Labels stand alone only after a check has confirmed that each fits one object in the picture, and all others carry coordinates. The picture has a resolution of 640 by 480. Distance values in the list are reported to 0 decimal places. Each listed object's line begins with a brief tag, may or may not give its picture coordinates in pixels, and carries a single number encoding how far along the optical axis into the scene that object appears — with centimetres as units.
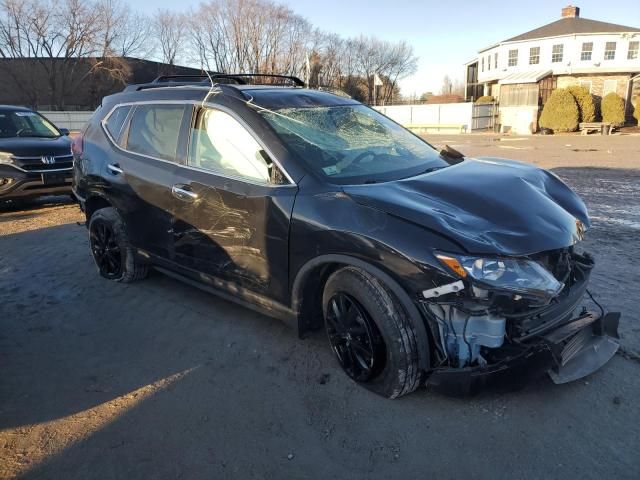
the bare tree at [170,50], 5466
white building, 3297
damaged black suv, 265
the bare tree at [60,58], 4531
